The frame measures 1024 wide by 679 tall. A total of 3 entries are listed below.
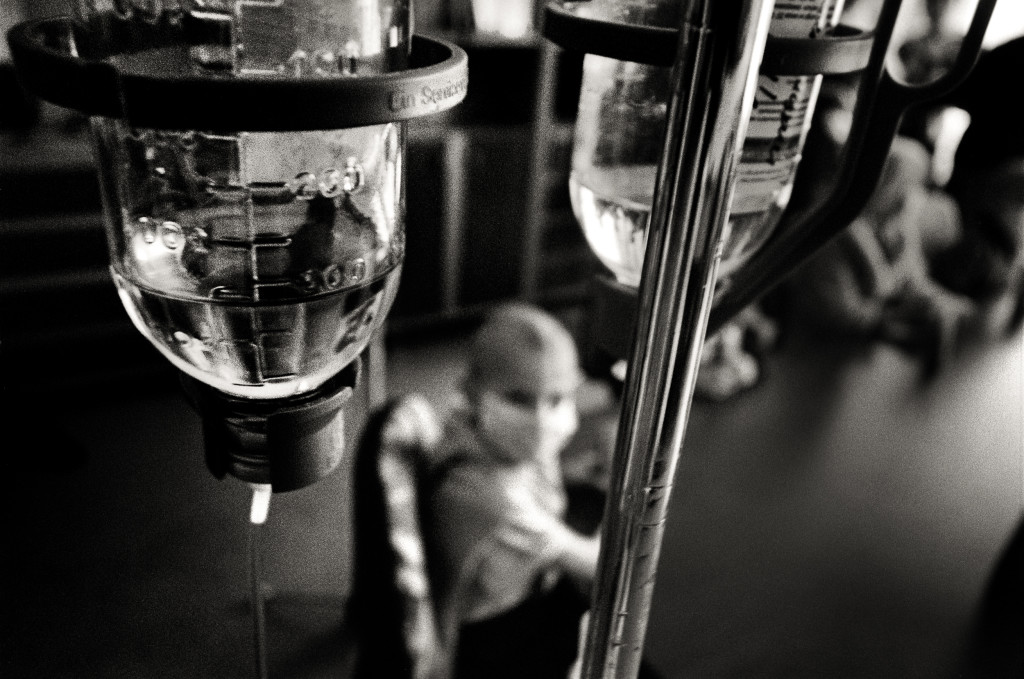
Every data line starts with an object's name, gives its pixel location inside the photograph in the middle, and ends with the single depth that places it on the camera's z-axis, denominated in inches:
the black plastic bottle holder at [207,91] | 9.4
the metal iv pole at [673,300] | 8.7
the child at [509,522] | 47.7
